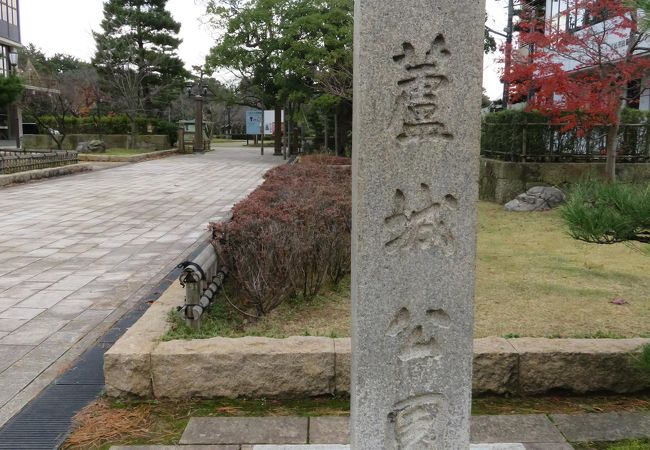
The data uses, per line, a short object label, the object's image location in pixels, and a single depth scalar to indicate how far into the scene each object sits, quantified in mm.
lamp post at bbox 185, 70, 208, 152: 30266
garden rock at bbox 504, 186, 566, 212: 10977
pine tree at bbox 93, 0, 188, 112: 31891
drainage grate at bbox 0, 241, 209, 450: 3166
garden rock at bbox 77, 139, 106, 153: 27234
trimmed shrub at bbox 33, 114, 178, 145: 31688
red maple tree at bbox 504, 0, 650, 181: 10109
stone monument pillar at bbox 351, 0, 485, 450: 2287
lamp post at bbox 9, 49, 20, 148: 32406
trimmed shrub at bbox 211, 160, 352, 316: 4715
